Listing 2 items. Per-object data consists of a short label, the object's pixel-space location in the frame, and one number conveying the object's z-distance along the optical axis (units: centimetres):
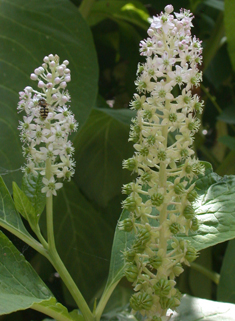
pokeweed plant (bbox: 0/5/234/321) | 41
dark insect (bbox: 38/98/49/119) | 45
